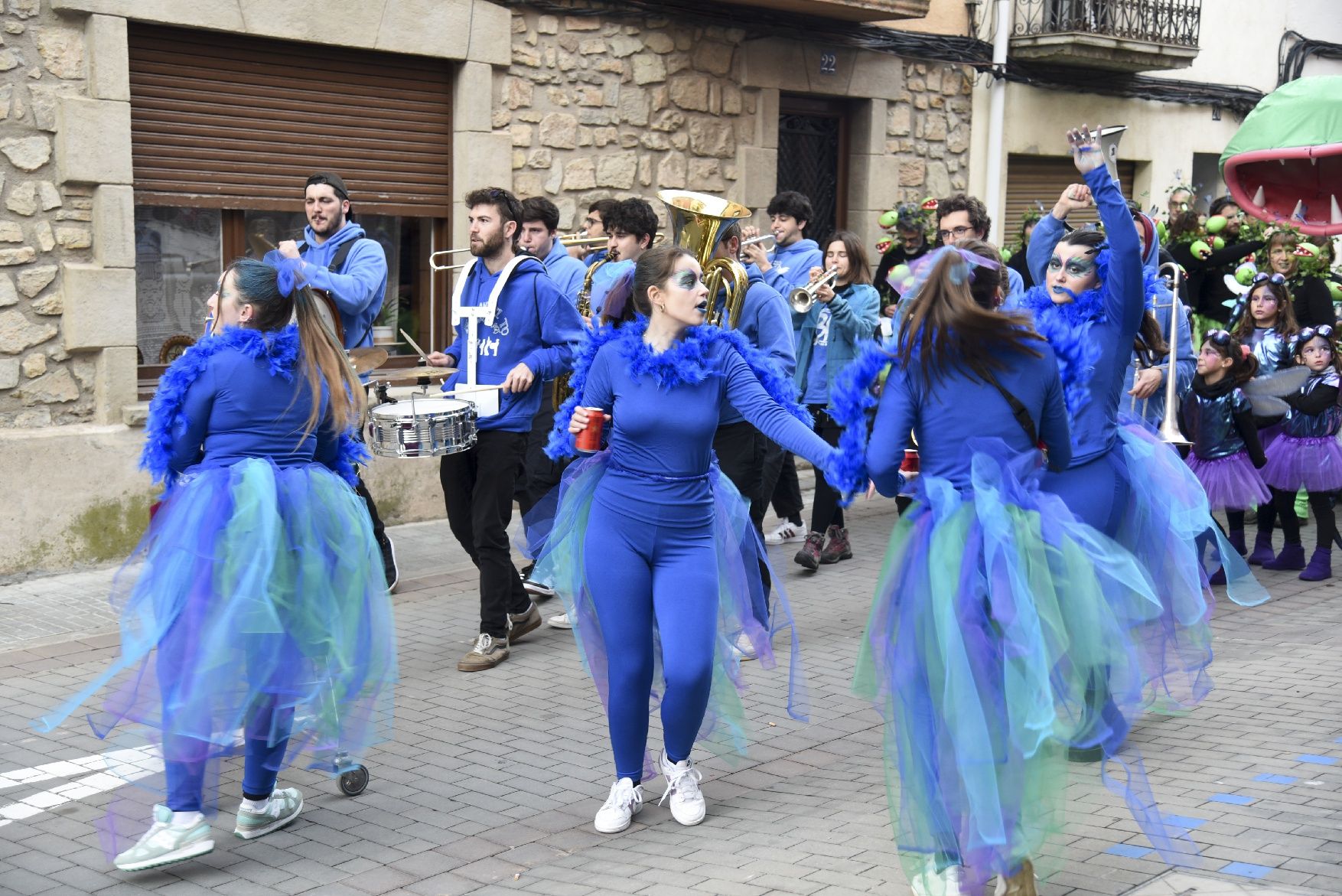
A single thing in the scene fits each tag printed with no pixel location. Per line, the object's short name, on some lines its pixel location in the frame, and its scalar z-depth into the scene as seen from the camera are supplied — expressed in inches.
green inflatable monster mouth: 462.0
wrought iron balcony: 596.1
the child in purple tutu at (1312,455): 375.6
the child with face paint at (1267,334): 388.8
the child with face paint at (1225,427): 369.1
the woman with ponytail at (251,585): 177.8
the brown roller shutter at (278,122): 366.6
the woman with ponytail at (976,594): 157.9
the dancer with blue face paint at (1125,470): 213.3
